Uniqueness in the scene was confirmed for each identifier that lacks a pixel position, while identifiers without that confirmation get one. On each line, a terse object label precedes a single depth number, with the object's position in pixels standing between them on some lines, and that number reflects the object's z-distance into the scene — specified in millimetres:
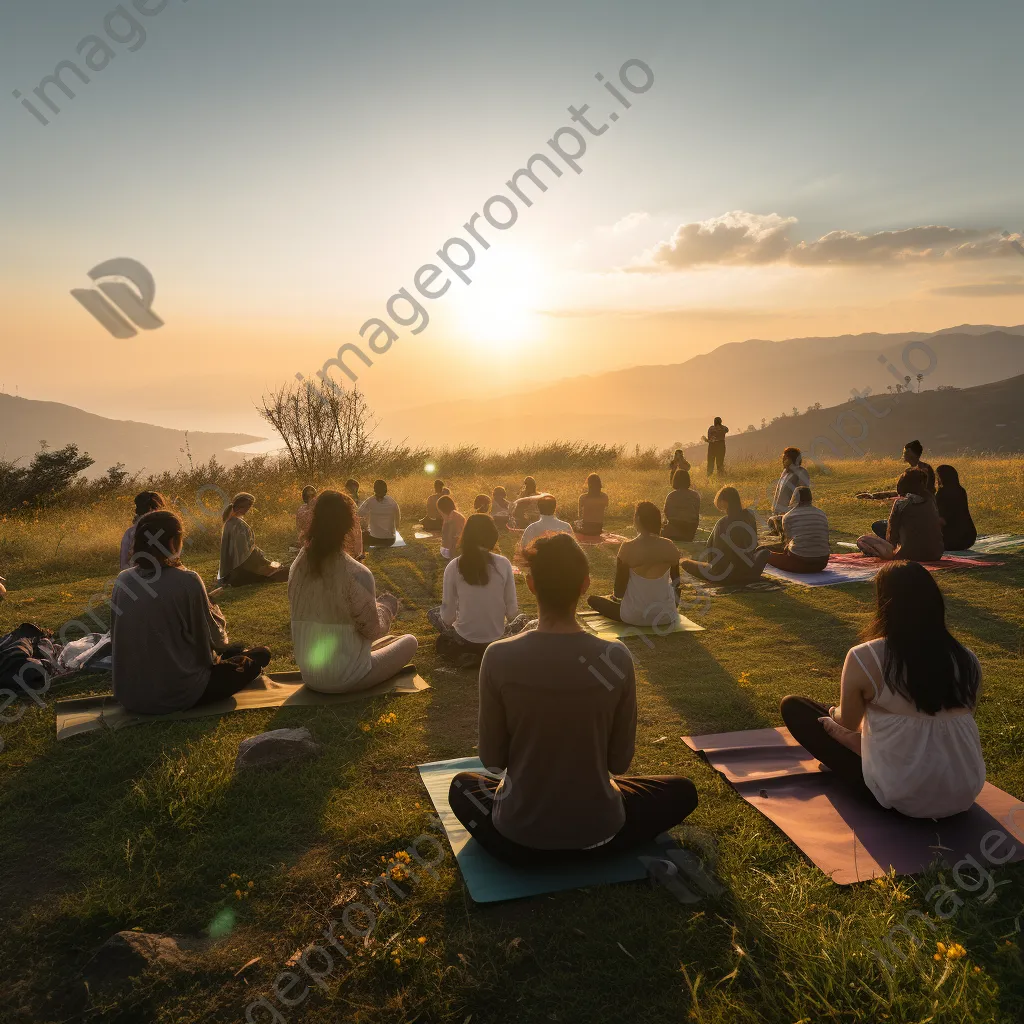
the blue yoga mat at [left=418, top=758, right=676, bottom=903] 3135
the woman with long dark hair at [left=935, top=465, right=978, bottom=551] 10086
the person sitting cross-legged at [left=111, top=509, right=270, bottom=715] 4840
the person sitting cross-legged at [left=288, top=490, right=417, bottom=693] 5059
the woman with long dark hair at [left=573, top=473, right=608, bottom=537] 12750
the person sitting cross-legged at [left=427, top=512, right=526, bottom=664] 6125
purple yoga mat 3311
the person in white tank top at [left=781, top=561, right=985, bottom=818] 3297
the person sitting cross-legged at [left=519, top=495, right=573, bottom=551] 8938
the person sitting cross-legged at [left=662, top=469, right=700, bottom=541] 12320
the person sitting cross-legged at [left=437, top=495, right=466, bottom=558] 10562
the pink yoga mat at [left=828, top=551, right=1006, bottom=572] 9359
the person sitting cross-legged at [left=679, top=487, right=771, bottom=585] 9023
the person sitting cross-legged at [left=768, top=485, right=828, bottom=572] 9469
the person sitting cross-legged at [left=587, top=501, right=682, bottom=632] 7043
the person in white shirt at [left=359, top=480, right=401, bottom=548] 12406
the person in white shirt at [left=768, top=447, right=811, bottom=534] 11133
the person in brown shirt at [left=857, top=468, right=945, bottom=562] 9094
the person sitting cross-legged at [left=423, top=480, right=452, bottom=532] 13836
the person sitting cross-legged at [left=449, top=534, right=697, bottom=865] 2832
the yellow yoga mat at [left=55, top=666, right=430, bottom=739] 5016
